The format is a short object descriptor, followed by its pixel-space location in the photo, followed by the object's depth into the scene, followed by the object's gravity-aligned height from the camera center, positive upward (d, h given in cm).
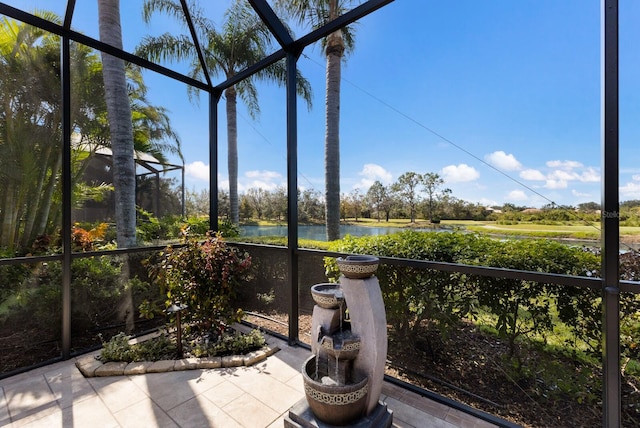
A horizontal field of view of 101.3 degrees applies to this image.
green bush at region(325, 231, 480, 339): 233 -66
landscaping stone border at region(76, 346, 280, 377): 249 -150
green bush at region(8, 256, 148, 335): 290 -97
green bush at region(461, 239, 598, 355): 195 -58
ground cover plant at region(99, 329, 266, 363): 271 -147
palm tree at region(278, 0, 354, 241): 539 +247
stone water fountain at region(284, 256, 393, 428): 165 -98
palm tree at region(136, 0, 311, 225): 478 +386
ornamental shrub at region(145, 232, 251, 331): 298 -76
